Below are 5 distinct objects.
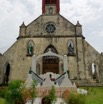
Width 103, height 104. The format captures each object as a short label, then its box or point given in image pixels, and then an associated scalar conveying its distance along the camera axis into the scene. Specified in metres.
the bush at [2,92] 9.72
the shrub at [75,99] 6.80
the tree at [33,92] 6.68
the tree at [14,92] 6.63
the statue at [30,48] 15.99
